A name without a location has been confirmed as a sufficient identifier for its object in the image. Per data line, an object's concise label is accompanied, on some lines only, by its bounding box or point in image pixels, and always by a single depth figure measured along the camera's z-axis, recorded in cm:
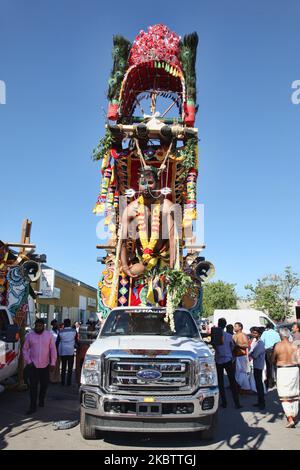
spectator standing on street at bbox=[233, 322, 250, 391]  994
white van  2113
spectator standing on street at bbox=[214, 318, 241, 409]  838
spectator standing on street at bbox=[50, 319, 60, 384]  1139
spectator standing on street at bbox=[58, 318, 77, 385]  1095
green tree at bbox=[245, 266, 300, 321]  5062
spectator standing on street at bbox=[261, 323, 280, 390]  1134
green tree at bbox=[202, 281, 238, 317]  6406
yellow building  2906
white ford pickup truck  511
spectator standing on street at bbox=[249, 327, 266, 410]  835
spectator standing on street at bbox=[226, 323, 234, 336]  1009
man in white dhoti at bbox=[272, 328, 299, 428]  694
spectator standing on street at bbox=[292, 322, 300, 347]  920
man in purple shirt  744
